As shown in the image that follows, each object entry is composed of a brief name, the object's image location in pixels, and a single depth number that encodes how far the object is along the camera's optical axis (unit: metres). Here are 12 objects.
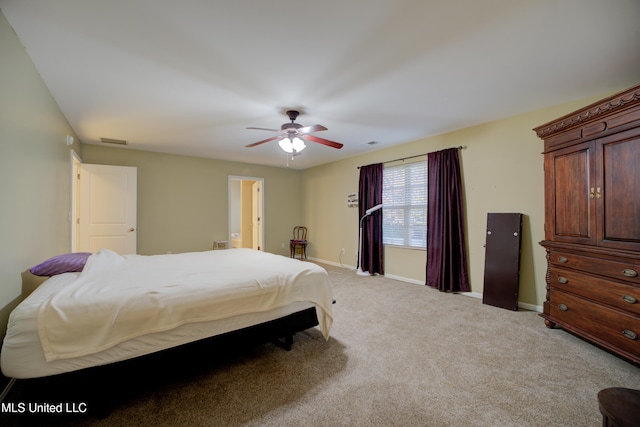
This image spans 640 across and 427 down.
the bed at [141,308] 1.39
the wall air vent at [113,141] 4.36
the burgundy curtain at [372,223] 5.09
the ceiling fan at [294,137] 3.14
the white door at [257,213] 6.71
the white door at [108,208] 4.33
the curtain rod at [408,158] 3.96
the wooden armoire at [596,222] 2.04
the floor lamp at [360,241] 4.99
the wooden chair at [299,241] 6.71
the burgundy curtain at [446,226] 3.92
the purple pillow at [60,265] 2.09
